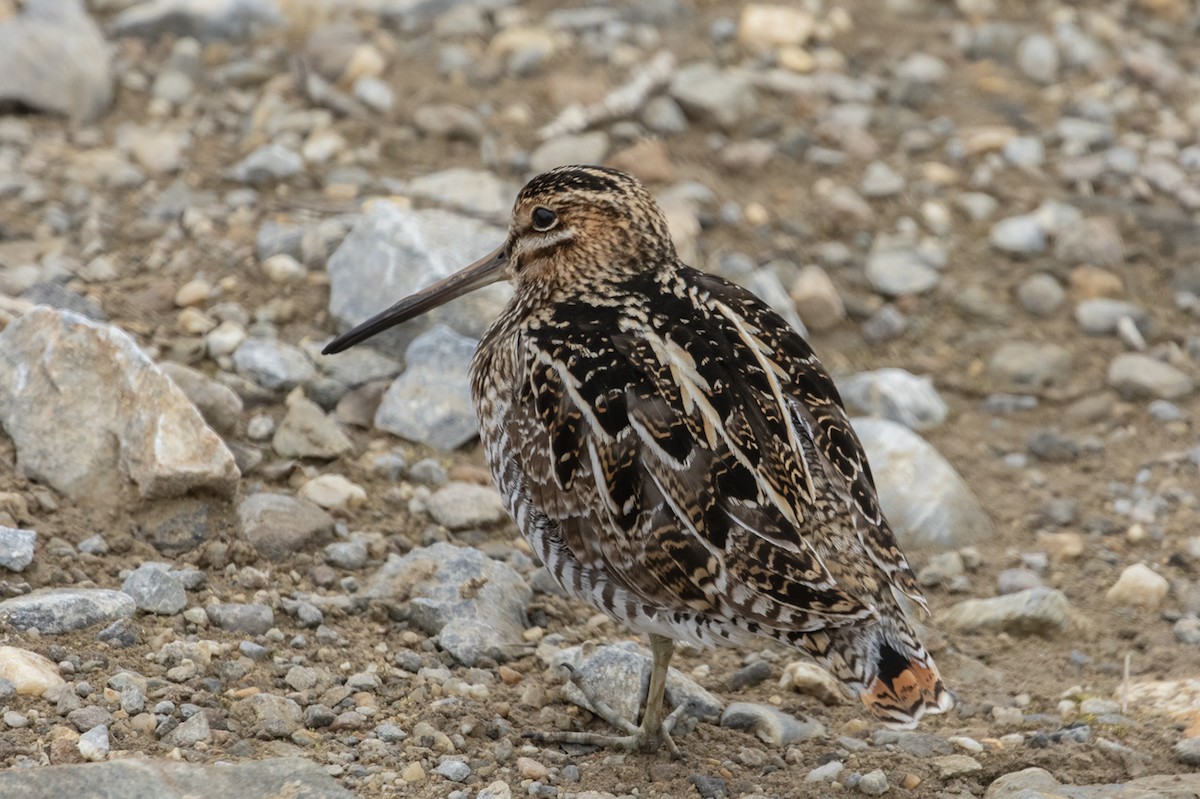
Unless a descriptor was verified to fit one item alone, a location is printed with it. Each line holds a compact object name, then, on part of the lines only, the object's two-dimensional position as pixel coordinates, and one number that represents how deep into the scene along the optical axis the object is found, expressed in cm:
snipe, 809
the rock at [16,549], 916
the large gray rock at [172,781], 738
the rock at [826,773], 872
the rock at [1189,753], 884
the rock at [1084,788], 819
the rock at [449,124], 1500
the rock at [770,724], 925
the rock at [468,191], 1396
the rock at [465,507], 1092
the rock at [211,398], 1102
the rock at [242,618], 927
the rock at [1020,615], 1047
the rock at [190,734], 818
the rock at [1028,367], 1367
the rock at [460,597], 966
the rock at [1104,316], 1420
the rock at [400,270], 1250
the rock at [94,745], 785
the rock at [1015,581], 1109
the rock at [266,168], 1423
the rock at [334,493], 1071
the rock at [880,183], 1540
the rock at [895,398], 1272
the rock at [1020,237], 1492
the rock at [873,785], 863
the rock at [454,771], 836
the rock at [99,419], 1002
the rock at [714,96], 1564
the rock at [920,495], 1155
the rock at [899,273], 1446
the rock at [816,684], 984
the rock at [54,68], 1473
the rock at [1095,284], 1461
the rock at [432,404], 1167
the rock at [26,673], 818
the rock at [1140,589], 1091
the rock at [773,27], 1705
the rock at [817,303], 1386
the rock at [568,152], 1477
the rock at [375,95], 1525
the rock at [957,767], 880
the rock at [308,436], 1115
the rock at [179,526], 994
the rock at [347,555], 1021
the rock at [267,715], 840
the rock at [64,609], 873
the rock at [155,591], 920
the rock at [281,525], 1011
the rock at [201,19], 1609
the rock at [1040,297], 1444
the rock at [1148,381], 1340
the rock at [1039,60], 1744
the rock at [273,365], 1177
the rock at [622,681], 945
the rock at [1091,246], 1478
